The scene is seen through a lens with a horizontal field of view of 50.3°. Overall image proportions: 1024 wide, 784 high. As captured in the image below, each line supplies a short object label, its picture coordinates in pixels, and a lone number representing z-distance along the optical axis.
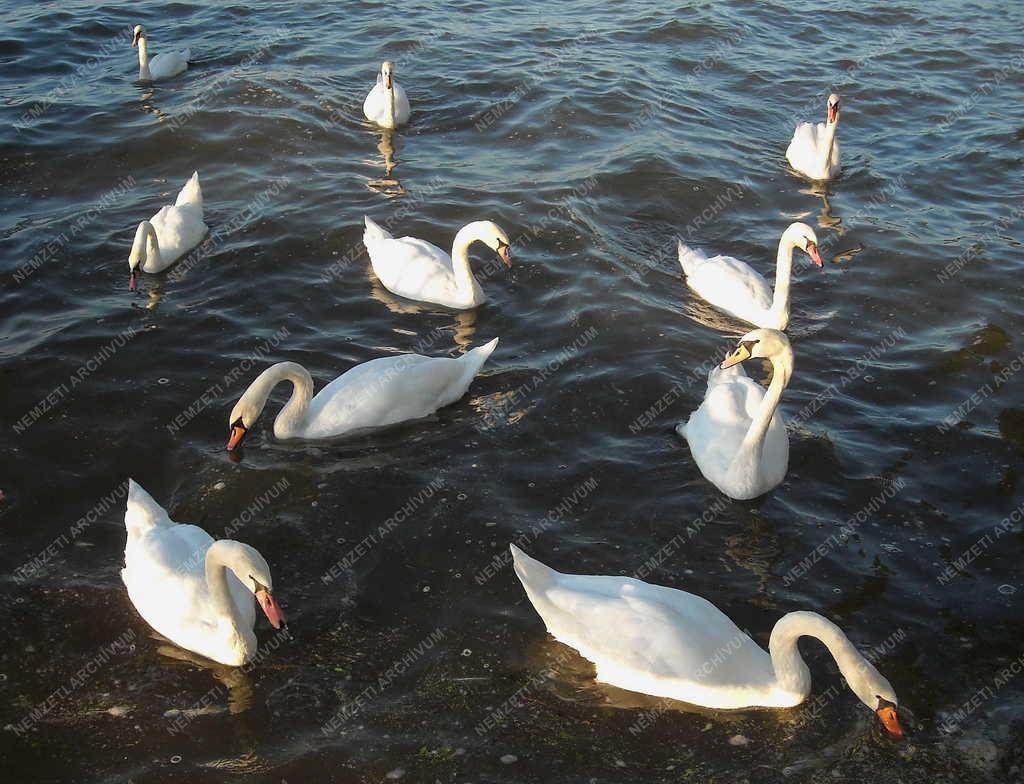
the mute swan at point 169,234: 11.20
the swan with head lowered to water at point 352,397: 9.05
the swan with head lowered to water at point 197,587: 6.47
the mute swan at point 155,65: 16.56
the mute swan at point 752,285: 10.80
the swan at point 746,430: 8.40
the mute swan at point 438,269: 11.09
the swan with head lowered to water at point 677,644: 6.43
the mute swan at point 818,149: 14.04
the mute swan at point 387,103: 14.70
